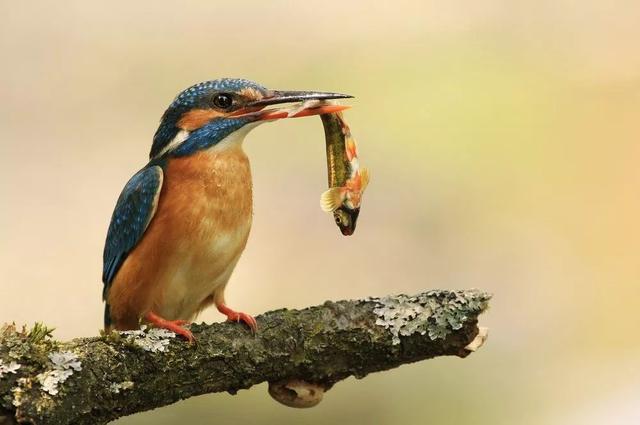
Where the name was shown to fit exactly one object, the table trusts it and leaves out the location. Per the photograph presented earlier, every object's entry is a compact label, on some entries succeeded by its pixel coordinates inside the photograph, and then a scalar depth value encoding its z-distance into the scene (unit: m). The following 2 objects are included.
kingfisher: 6.60
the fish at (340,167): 6.57
